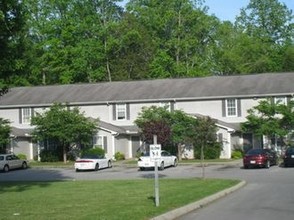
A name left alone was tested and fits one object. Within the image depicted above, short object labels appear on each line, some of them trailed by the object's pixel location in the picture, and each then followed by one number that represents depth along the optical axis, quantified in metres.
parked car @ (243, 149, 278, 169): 39.28
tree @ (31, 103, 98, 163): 49.75
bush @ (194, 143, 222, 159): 48.84
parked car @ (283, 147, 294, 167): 39.69
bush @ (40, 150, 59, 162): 52.88
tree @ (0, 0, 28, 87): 22.11
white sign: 17.38
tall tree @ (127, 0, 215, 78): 72.56
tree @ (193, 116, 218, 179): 31.14
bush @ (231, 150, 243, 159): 48.79
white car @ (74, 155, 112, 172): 42.31
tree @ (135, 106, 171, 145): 36.41
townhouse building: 50.28
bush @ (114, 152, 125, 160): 51.44
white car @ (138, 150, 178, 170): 40.91
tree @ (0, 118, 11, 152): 51.43
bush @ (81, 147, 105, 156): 48.93
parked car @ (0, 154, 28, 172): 45.06
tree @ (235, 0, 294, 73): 76.25
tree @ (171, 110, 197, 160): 47.72
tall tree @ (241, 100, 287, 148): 46.92
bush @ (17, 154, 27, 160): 54.63
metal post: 17.40
